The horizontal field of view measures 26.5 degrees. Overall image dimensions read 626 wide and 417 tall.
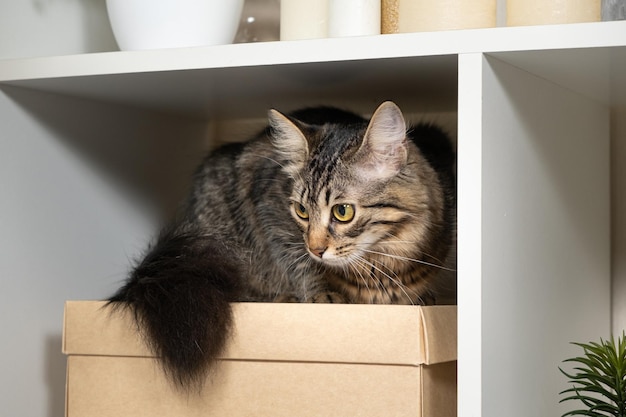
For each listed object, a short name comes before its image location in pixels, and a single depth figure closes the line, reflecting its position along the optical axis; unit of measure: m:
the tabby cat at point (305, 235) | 1.03
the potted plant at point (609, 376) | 1.05
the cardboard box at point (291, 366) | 0.97
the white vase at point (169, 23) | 1.09
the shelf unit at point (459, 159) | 0.96
